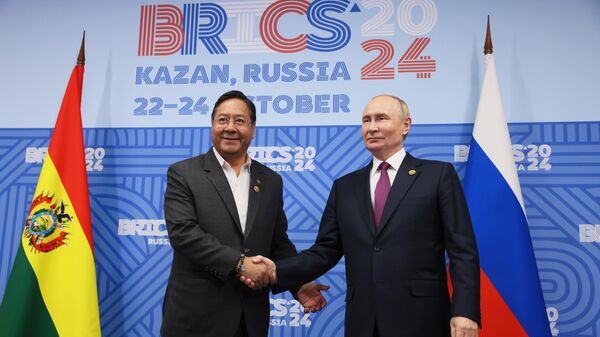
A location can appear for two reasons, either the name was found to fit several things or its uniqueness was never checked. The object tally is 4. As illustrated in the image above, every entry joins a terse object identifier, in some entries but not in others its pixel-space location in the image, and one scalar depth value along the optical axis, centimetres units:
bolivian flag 290
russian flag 270
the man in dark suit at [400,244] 191
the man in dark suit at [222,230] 204
